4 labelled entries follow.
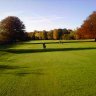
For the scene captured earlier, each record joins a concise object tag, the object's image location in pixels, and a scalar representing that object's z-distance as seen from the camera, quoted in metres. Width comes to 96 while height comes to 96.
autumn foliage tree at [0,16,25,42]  46.71
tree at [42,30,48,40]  78.91
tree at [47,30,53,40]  81.42
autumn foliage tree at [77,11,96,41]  41.37
